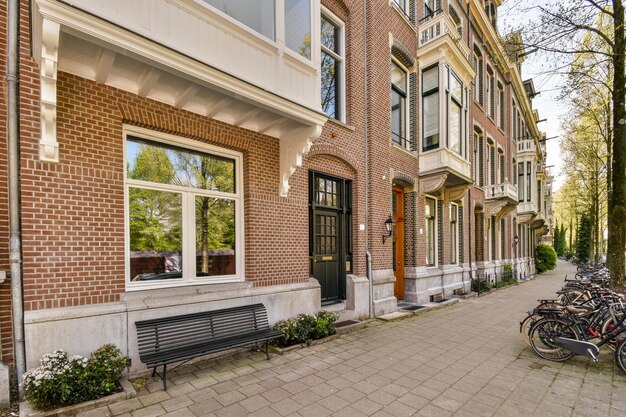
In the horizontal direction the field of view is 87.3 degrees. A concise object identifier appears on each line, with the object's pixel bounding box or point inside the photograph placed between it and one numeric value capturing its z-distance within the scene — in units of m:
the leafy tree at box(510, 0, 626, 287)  6.83
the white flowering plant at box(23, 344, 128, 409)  3.45
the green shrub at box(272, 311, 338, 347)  5.79
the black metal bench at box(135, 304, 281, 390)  4.28
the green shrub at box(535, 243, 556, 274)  25.67
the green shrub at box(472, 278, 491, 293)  12.92
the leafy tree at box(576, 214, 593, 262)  31.36
